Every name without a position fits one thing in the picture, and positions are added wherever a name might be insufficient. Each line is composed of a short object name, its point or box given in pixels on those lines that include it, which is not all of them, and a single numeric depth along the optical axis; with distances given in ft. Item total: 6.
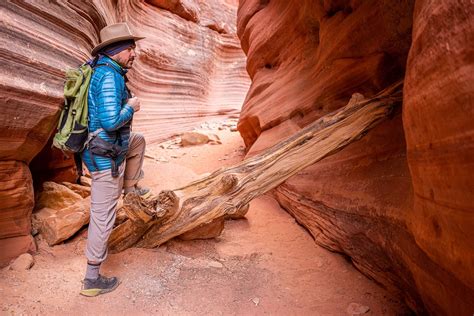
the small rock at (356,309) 9.14
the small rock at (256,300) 9.86
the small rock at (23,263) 10.20
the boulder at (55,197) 13.23
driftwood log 11.09
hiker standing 8.92
